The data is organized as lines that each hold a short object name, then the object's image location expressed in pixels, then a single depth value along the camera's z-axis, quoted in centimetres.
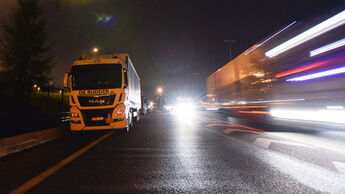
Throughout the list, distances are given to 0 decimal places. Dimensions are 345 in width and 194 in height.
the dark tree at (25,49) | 2594
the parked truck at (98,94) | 886
